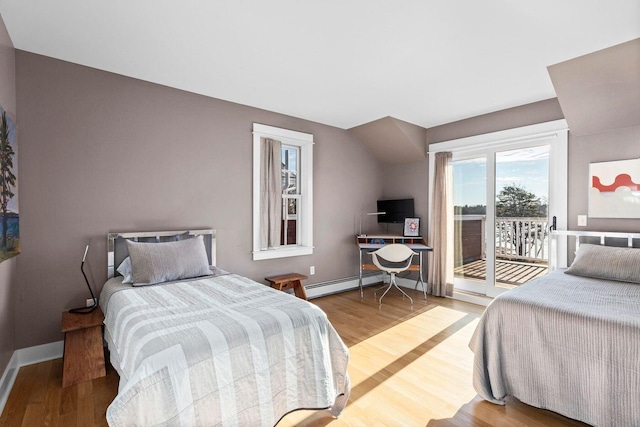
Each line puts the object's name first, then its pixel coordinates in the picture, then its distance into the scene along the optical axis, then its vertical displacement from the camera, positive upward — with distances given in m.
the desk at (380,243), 4.64 -0.49
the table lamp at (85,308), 2.62 -0.84
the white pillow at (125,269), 2.70 -0.53
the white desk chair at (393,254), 4.21 -0.59
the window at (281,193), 3.97 +0.26
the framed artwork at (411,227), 4.91 -0.25
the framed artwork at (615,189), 3.11 +0.24
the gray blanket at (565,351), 1.65 -0.83
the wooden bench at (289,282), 3.84 -0.90
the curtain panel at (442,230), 4.54 -0.27
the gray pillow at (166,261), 2.63 -0.45
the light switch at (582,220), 3.40 -0.10
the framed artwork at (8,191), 2.08 +0.14
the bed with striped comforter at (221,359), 1.36 -0.75
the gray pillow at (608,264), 2.55 -0.45
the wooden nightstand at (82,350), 2.30 -1.07
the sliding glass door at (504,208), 3.78 +0.05
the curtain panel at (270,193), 4.12 +0.25
